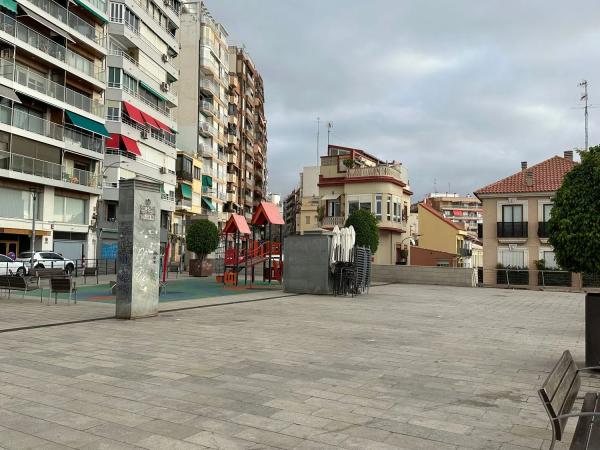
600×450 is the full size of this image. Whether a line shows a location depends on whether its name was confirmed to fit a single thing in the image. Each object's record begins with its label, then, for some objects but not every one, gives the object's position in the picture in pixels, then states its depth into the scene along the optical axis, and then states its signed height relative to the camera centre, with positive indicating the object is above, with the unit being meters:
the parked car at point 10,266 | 28.46 -0.81
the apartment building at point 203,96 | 64.00 +19.66
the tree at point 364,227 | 35.69 +1.92
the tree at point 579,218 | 7.32 +0.56
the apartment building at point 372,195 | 47.03 +5.53
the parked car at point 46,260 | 31.23 -0.52
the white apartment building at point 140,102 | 44.03 +13.69
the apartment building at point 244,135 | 76.94 +19.17
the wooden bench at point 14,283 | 15.45 -0.95
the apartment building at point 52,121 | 34.03 +9.47
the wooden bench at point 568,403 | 3.48 -1.08
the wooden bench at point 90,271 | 26.49 -0.98
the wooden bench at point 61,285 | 14.90 -0.94
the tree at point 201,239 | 37.75 +1.07
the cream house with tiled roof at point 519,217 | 38.94 +3.06
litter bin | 7.18 -1.00
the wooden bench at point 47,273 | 20.25 -0.83
